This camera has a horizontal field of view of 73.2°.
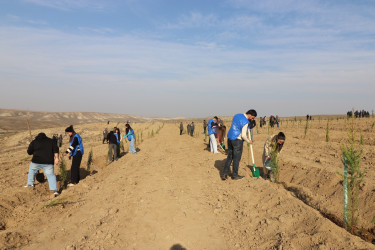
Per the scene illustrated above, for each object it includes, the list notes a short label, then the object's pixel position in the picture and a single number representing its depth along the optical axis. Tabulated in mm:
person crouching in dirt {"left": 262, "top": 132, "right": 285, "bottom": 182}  6320
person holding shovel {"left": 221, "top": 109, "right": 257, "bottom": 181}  6027
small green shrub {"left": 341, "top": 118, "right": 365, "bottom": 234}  3807
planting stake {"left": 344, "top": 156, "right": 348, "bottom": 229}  3832
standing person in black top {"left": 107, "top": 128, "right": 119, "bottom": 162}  10549
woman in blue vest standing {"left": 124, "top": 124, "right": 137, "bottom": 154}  11695
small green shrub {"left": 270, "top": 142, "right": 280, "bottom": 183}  6248
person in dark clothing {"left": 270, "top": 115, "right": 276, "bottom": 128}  25356
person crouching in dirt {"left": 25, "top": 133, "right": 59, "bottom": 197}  6223
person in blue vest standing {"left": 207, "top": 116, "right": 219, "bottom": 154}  10352
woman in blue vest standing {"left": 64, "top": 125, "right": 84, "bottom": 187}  7160
